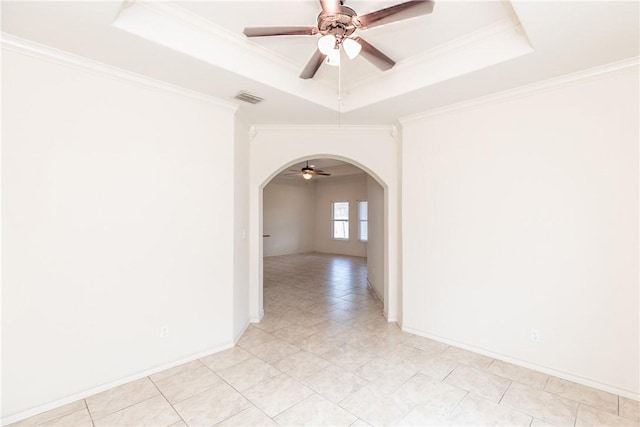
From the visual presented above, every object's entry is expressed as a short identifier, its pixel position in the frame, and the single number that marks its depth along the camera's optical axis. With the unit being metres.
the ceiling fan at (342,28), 1.66
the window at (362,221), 10.40
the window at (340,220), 10.89
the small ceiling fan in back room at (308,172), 7.77
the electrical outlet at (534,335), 2.74
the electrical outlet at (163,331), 2.74
